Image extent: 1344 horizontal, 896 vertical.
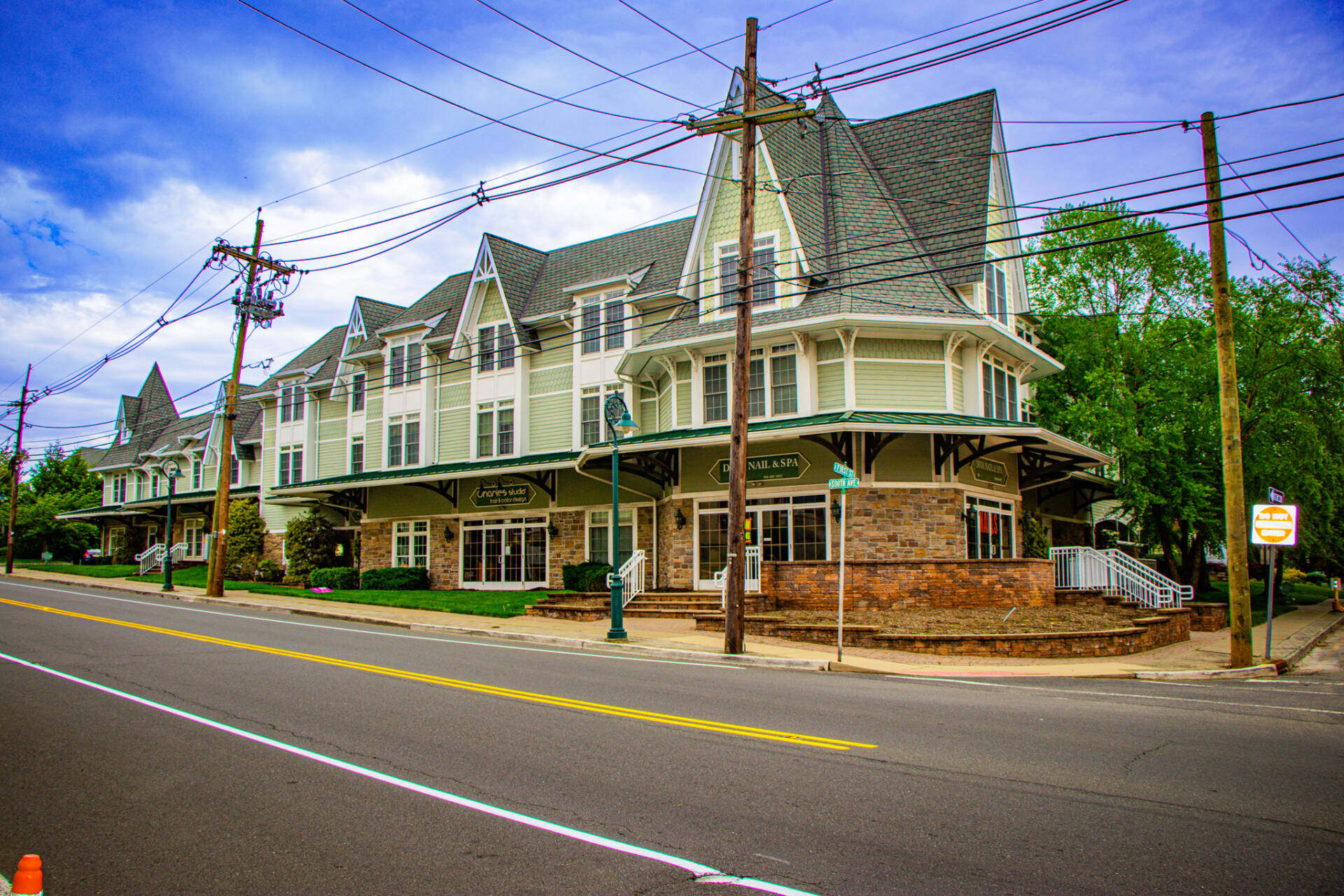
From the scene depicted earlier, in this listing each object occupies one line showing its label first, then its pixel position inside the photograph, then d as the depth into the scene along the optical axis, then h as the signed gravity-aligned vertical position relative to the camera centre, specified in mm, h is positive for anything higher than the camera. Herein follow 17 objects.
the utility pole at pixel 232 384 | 28422 +4896
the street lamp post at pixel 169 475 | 30625 +1972
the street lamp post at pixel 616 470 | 17250 +1152
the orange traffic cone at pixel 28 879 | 3170 -1352
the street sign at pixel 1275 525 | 15180 -57
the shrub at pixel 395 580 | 30922 -2066
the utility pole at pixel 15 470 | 44469 +3010
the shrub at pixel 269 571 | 37031 -2100
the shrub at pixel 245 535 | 39000 -479
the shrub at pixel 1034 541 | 24391 -556
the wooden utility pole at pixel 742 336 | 15422 +3578
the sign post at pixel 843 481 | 14633 +743
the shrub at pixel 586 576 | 24859 -1591
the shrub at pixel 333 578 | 32094 -2084
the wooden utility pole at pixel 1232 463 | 14742 +1050
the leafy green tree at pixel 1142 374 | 28094 +5299
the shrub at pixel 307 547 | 34688 -932
